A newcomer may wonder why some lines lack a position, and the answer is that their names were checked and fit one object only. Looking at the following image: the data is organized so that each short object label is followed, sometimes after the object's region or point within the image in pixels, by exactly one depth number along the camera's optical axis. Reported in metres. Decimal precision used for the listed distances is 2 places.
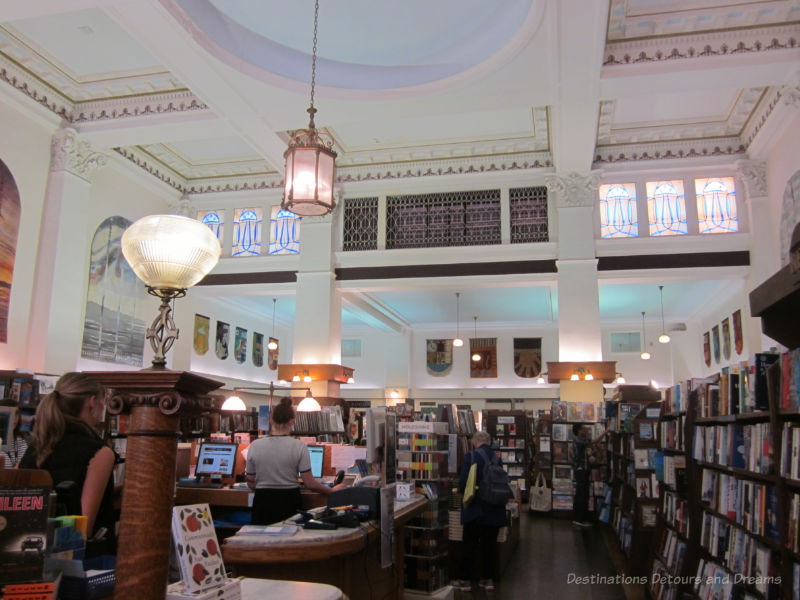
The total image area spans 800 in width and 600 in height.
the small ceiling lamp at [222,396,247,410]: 10.05
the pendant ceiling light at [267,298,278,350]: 18.88
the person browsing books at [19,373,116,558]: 2.65
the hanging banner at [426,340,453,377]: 20.25
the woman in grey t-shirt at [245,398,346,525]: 5.04
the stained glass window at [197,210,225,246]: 12.68
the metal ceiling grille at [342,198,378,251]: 11.97
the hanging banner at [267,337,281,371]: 19.02
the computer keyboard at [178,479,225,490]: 6.43
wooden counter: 3.51
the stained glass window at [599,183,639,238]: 10.96
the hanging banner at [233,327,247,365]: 16.62
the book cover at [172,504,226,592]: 2.21
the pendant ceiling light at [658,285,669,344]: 15.92
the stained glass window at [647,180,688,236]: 10.81
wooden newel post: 1.78
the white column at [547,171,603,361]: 10.59
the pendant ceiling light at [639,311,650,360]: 17.48
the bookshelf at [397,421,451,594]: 5.69
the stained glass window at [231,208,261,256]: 12.55
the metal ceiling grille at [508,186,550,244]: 11.28
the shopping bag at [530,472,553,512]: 12.23
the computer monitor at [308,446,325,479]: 6.96
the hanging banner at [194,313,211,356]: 14.39
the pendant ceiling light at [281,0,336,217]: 5.61
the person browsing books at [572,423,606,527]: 11.02
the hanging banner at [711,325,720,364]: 15.20
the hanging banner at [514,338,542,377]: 19.58
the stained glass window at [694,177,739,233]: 10.57
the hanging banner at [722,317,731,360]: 14.05
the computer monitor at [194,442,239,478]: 6.60
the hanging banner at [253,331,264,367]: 17.97
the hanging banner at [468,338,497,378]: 19.91
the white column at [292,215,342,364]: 11.65
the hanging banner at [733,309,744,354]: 13.04
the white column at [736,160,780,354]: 9.93
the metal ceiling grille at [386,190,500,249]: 11.54
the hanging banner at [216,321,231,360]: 15.59
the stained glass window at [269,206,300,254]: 12.33
